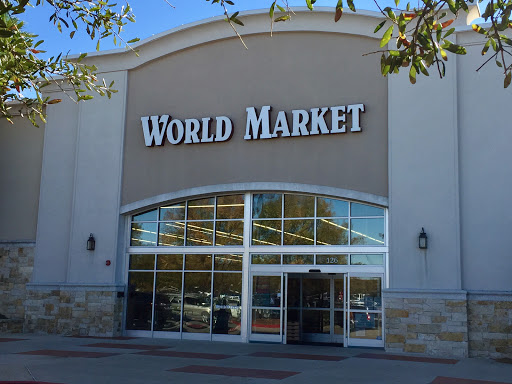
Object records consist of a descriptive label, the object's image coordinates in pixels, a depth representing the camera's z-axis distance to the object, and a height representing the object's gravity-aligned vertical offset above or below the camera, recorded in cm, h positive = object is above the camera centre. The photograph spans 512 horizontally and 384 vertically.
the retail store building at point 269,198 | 1606 +259
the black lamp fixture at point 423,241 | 1606 +129
